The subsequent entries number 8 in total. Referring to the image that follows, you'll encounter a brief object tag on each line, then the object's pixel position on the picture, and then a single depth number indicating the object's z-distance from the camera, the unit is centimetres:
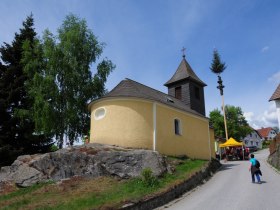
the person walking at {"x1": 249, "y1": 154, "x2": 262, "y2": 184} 1636
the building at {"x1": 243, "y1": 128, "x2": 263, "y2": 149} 7896
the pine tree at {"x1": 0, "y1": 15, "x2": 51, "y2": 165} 2312
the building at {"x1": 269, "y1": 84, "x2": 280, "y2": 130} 2719
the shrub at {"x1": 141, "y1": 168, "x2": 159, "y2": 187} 1476
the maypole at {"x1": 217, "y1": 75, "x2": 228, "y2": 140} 4448
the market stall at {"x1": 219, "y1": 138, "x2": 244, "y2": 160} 3347
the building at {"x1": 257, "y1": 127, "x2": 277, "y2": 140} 9544
